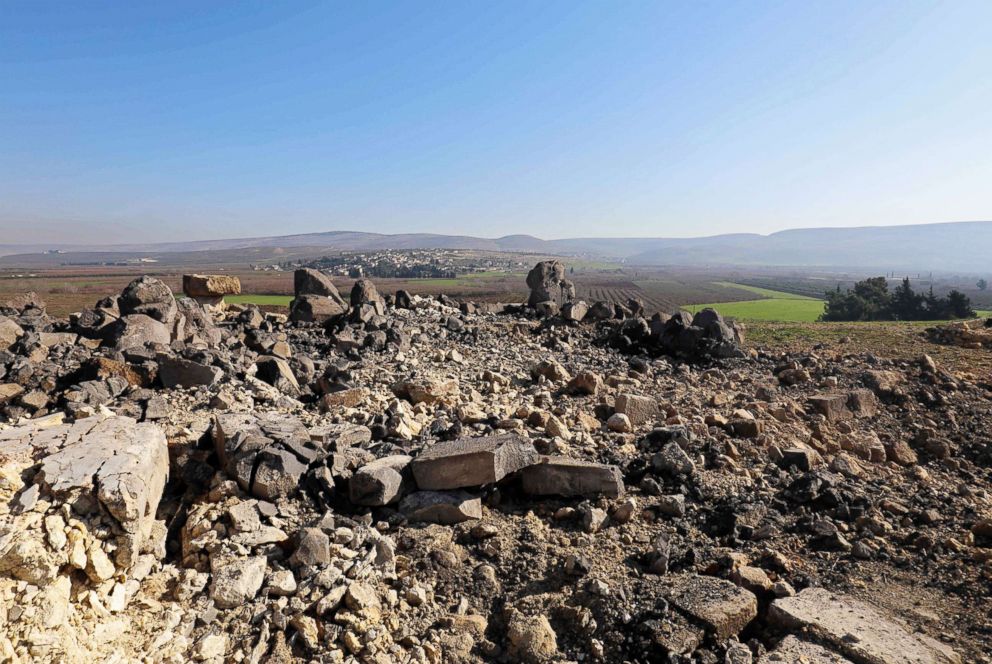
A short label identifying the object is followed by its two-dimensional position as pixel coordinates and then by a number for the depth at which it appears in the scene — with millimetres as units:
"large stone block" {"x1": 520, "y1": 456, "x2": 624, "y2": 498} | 6207
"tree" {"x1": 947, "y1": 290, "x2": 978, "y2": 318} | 39000
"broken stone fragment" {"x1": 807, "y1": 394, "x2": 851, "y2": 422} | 10219
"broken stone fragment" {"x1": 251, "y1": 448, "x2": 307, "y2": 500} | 5656
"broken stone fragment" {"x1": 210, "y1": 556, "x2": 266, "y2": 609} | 4426
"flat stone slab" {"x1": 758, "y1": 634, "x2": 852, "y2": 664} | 3980
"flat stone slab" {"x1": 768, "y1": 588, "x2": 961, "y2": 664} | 4066
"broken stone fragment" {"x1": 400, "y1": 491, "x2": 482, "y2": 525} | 5742
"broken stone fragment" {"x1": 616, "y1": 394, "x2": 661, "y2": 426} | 8945
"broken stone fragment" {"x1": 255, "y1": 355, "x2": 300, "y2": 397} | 9258
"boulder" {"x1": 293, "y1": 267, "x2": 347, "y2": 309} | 18734
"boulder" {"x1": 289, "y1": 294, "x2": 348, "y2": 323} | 16125
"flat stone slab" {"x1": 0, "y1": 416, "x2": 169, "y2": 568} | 4461
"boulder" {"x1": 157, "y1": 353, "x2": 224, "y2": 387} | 8438
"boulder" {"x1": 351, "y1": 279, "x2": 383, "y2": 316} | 17761
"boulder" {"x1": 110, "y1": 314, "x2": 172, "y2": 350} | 10492
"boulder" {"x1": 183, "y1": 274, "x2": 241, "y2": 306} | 18297
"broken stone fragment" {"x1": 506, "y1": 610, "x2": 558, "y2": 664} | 4176
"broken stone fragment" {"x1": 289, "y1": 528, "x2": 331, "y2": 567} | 4828
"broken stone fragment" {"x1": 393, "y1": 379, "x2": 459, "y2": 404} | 8969
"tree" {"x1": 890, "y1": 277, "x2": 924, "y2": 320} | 41438
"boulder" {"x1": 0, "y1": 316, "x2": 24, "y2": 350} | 10219
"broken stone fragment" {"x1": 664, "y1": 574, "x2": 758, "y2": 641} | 4316
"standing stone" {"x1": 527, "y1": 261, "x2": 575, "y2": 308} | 22422
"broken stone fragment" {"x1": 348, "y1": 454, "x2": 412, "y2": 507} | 5836
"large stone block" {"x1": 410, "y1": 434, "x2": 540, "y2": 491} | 6004
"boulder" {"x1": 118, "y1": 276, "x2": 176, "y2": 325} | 12898
